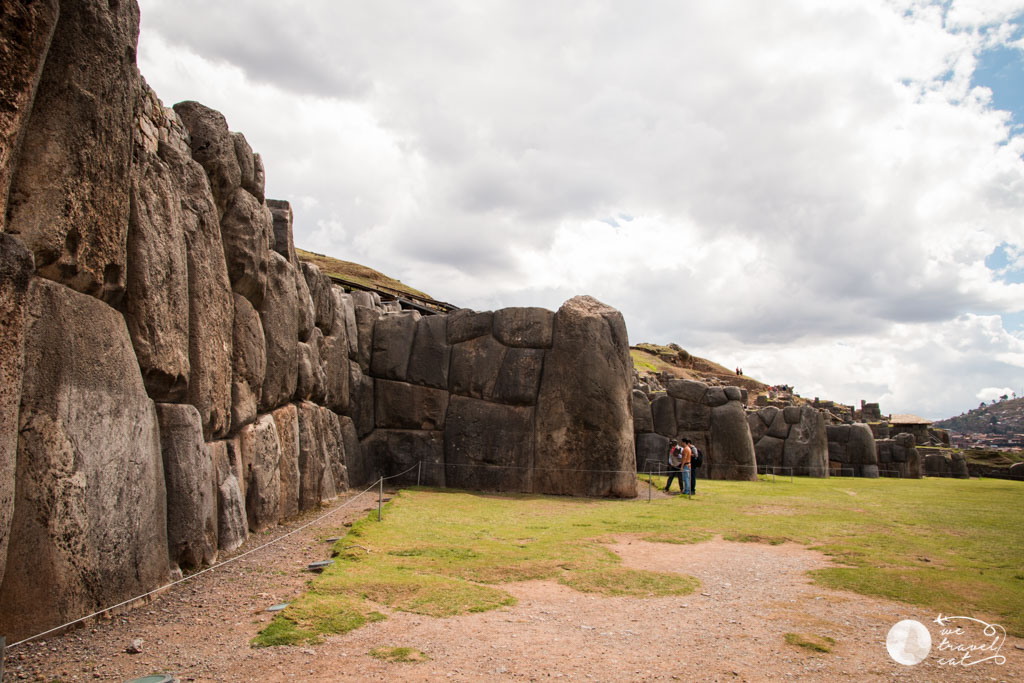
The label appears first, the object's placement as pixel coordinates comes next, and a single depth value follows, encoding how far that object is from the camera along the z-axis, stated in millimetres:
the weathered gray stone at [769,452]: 27828
